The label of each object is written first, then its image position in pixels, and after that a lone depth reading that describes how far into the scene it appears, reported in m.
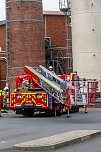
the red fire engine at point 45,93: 24.52
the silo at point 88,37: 42.09
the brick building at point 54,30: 53.22
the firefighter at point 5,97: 29.33
